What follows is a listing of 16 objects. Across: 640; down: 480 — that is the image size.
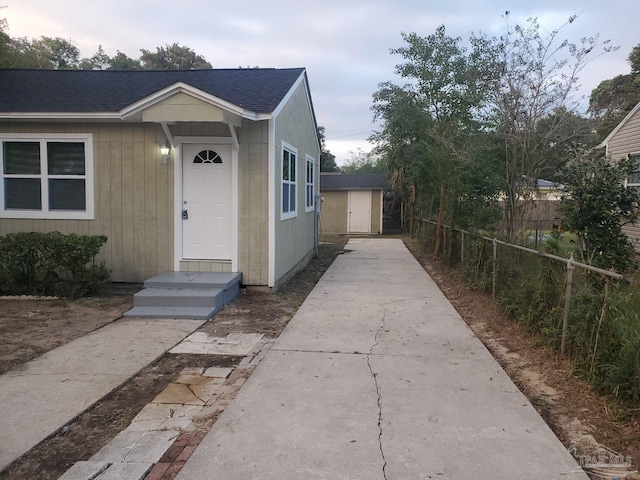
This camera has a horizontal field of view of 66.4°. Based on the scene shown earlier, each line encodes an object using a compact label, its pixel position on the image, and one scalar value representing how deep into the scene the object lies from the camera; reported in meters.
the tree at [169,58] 44.69
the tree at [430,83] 19.50
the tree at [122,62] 40.31
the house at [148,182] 8.04
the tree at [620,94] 28.93
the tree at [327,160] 44.97
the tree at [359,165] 49.97
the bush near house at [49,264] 7.30
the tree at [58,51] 36.62
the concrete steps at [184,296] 6.69
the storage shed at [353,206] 24.05
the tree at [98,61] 39.22
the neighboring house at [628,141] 12.59
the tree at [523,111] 8.24
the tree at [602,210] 5.37
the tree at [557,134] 8.17
